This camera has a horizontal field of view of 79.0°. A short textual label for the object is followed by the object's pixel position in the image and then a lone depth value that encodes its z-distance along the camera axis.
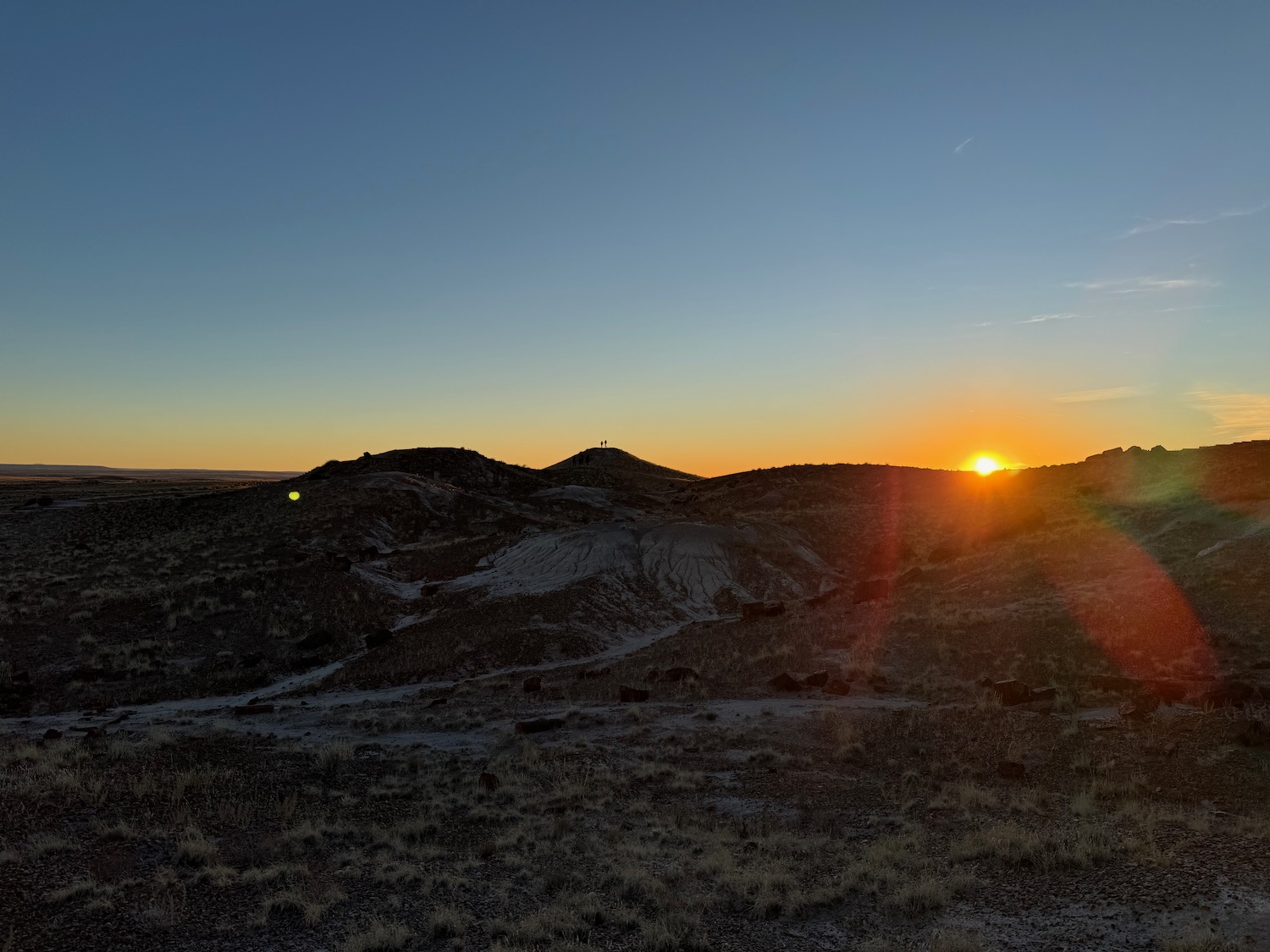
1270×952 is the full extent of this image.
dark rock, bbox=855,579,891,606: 32.03
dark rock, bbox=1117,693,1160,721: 16.95
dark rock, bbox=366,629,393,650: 32.59
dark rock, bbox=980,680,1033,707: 19.42
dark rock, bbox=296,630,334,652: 31.89
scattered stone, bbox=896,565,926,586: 34.28
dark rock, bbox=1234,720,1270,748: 14.59
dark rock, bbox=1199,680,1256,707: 16.78
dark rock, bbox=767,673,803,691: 22.98
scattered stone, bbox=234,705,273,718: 22.86
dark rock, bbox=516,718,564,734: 19.88
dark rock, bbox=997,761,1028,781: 14.50
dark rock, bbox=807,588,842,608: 33.84
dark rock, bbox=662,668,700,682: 25.05
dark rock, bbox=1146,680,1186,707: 17.89
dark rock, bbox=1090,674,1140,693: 19.17
